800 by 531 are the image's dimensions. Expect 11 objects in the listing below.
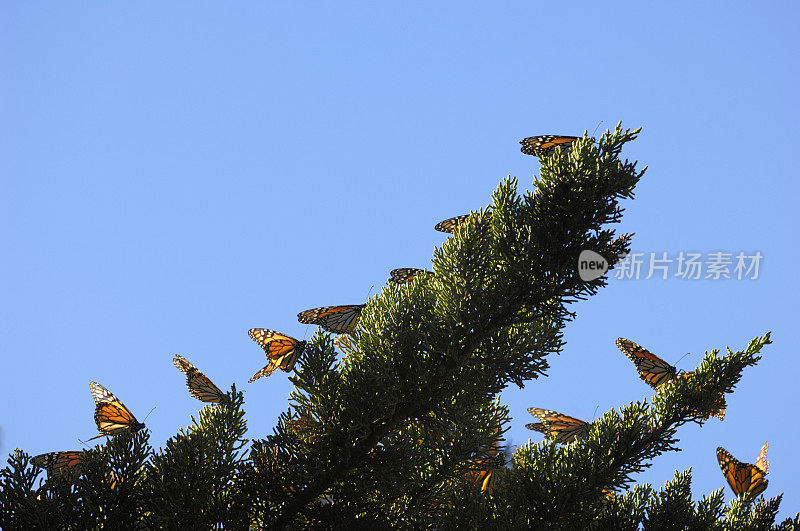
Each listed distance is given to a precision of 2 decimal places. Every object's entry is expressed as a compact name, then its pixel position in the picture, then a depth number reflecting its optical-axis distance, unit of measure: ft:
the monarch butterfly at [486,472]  29.04
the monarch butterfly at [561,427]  32.76
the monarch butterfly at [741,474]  33.53
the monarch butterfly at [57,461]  24.98
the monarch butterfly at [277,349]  27.37
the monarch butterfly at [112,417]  26.91
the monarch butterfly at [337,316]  29.17
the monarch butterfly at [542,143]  26.77
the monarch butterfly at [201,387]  26.78
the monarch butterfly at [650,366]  31.14
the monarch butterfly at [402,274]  31.52
